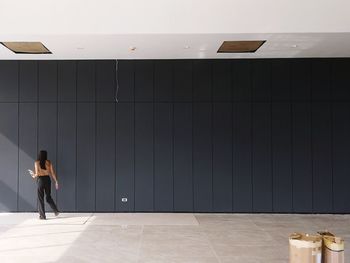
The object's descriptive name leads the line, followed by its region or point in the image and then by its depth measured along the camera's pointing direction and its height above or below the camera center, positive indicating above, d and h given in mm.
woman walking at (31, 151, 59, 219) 9969 -996
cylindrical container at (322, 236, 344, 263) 4828 -1306
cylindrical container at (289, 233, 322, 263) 4910 -1332
